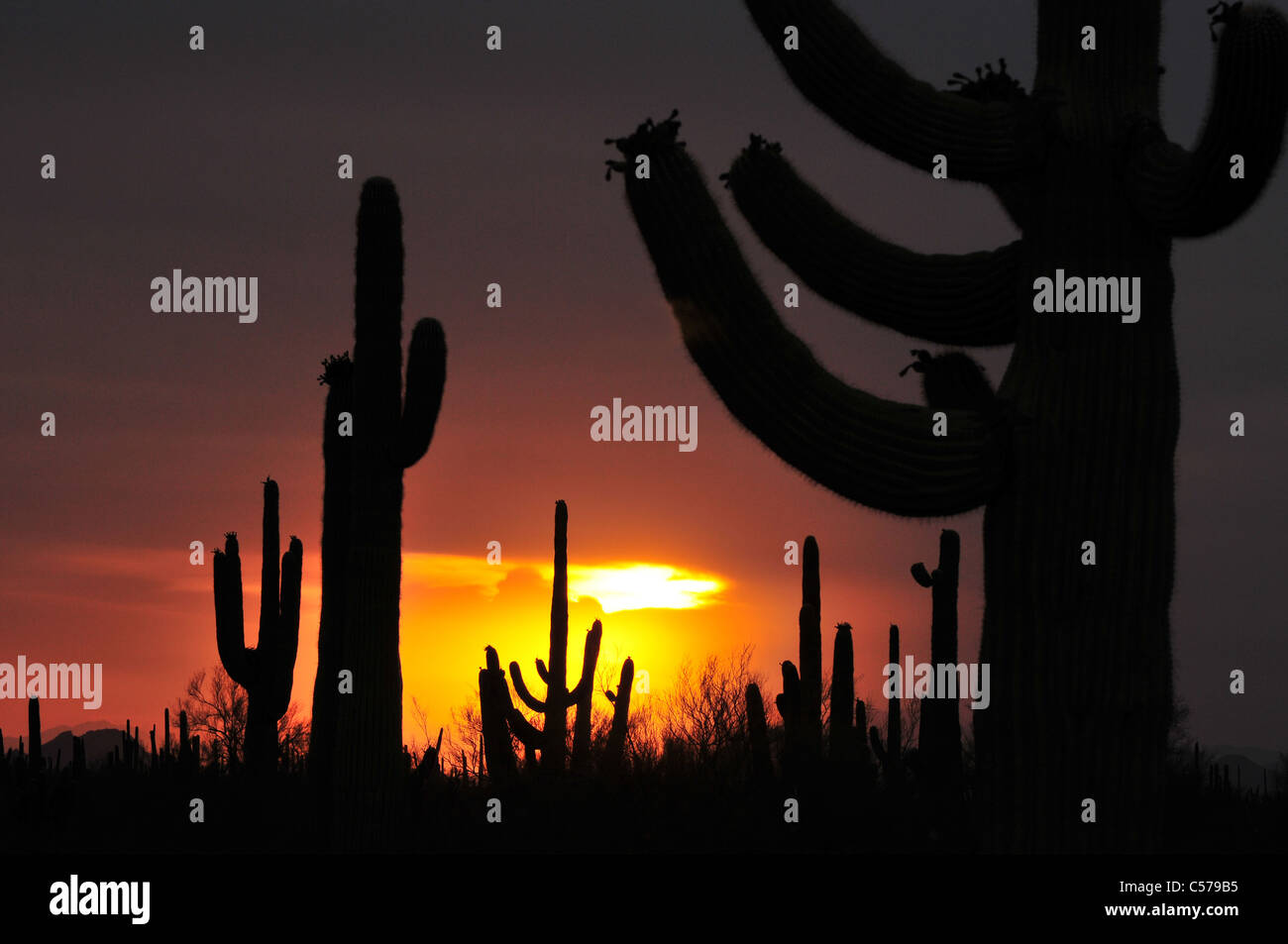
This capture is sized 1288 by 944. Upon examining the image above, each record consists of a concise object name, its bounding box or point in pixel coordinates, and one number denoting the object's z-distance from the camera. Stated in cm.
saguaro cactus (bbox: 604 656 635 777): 2278
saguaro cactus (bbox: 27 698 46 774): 2238
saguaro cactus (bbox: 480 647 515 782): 2188
